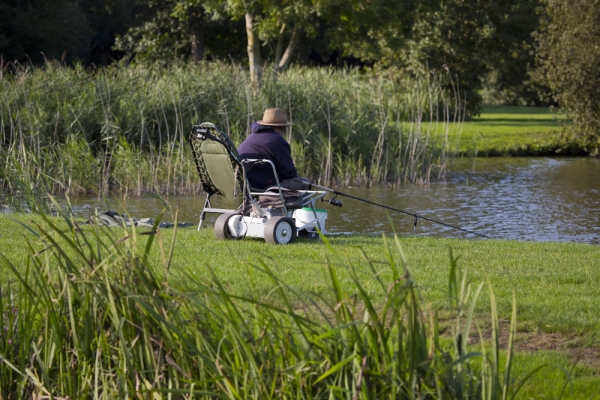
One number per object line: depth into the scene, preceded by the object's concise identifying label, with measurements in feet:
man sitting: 56.13
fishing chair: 53.62
